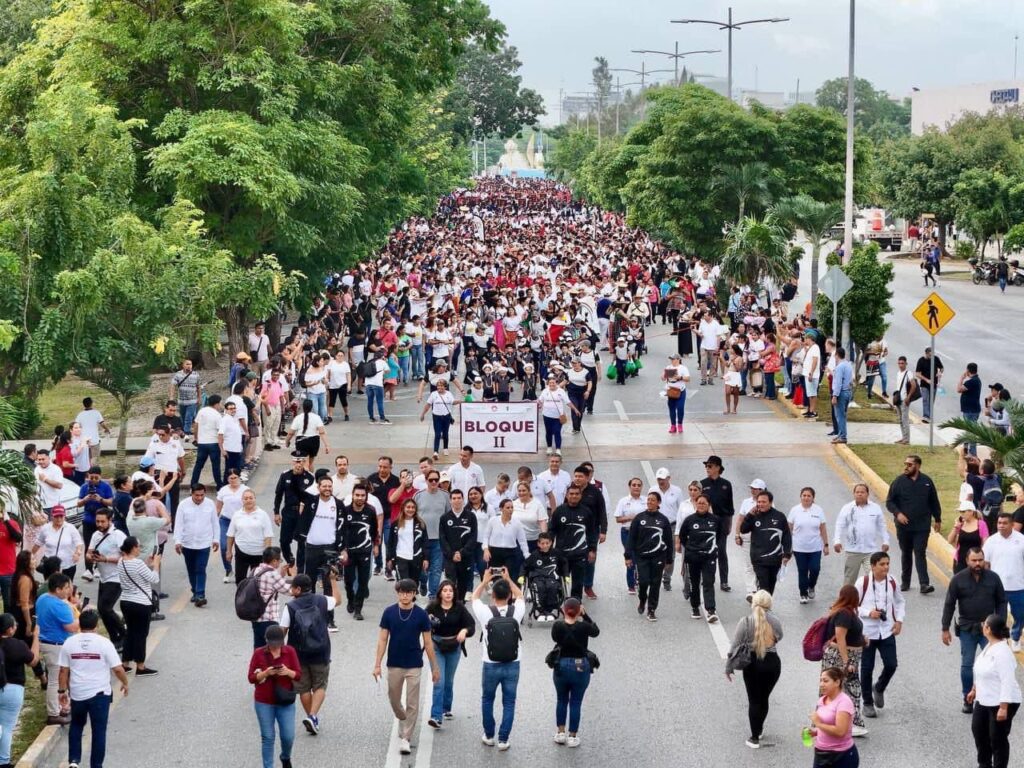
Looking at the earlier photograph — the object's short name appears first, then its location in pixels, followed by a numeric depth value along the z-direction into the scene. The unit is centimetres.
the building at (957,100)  13288
